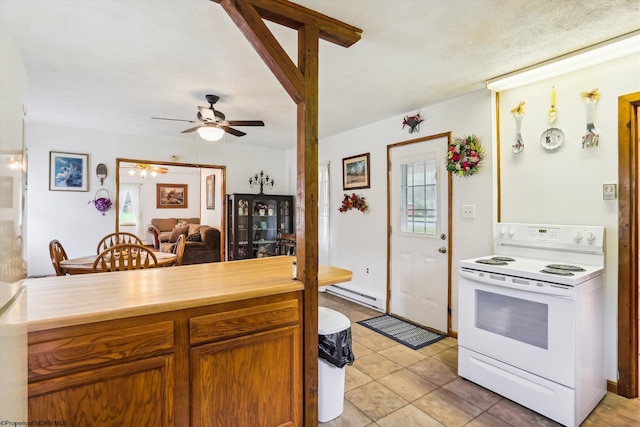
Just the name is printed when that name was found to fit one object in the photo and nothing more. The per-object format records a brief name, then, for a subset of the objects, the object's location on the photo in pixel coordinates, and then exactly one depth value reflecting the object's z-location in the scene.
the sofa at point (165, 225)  7.82
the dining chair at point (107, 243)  4.37
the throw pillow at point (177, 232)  7.32
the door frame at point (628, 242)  2.09
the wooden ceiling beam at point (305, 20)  1.60
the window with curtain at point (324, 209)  4.82
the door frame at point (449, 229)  3.12
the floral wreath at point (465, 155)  2.87
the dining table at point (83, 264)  2.76
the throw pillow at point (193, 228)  6.74
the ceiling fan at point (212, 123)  2.93
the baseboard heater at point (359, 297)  3.93
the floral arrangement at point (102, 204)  4.33
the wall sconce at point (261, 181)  5.54
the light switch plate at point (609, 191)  2.15
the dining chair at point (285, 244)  5.07
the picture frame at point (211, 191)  7.73
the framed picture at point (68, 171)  4.14
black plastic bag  1.88
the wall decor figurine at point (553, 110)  2.43
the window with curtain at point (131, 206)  8.59
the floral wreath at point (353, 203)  4.14
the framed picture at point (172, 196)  8.98
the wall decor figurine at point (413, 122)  3.40
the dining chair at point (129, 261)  2.54
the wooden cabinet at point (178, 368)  1.13
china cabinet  5.15
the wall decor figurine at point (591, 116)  2.23
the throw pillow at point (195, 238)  5.95
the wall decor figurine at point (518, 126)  2.63
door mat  3.03
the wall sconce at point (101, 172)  4.36
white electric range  1.85
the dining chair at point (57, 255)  2.82
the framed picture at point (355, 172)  4.11
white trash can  1.89
